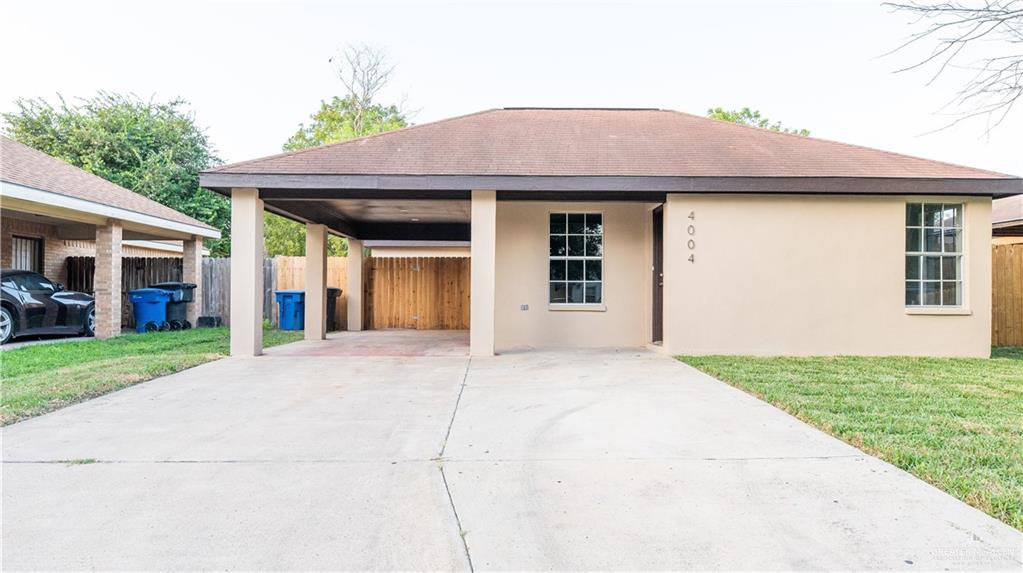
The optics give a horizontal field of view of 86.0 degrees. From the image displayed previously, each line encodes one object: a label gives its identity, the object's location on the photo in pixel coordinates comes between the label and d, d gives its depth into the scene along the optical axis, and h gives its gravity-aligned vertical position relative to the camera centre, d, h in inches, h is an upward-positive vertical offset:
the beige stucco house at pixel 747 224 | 343.9 +42.2
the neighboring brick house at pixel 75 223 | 385.4 +56.3
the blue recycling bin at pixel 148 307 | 505.0 -18.8
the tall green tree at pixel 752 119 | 1301.7 +414.2
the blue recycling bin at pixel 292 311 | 562.3 -24.6
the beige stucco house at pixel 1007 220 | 450.3 +56.6
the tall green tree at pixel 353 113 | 1079.0 +351.8
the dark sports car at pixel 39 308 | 403.2 -17.3
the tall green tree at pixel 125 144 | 874.8 +233.5
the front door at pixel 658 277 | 396.2 +8.2
